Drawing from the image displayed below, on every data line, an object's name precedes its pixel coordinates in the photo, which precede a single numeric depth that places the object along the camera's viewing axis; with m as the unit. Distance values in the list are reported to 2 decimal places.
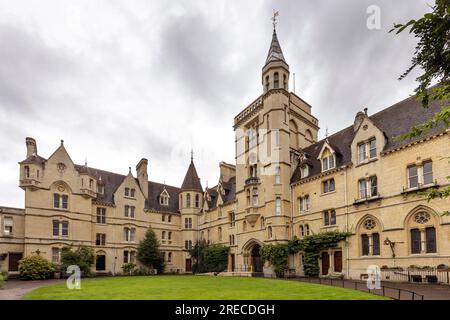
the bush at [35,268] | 34.44
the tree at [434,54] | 7.82
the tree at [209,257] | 45.47
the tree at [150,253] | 46.53
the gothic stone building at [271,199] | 26.41
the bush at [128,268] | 44.09
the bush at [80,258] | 37.94
